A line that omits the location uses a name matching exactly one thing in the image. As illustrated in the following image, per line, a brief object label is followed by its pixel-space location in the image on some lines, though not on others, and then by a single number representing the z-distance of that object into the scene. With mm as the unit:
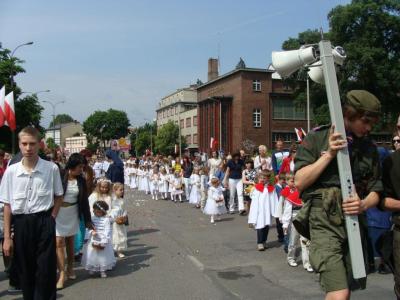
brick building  64000
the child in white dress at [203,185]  16953
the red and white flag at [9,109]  18297
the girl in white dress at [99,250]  7465
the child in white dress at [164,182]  21656
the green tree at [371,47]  40281
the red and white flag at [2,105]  16422
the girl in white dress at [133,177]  30389
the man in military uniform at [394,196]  3709
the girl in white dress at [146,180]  25730
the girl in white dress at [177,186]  20500
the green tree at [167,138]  83731
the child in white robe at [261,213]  9195
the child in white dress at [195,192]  18012
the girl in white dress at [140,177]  27578
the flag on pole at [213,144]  33450
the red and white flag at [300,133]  23294
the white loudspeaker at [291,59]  3451
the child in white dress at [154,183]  22688
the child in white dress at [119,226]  8758
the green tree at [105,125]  127500
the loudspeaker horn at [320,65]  3514
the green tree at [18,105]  45812
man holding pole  3305
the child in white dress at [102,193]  8492
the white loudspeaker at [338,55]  3539
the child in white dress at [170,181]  20891
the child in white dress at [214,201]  13500
